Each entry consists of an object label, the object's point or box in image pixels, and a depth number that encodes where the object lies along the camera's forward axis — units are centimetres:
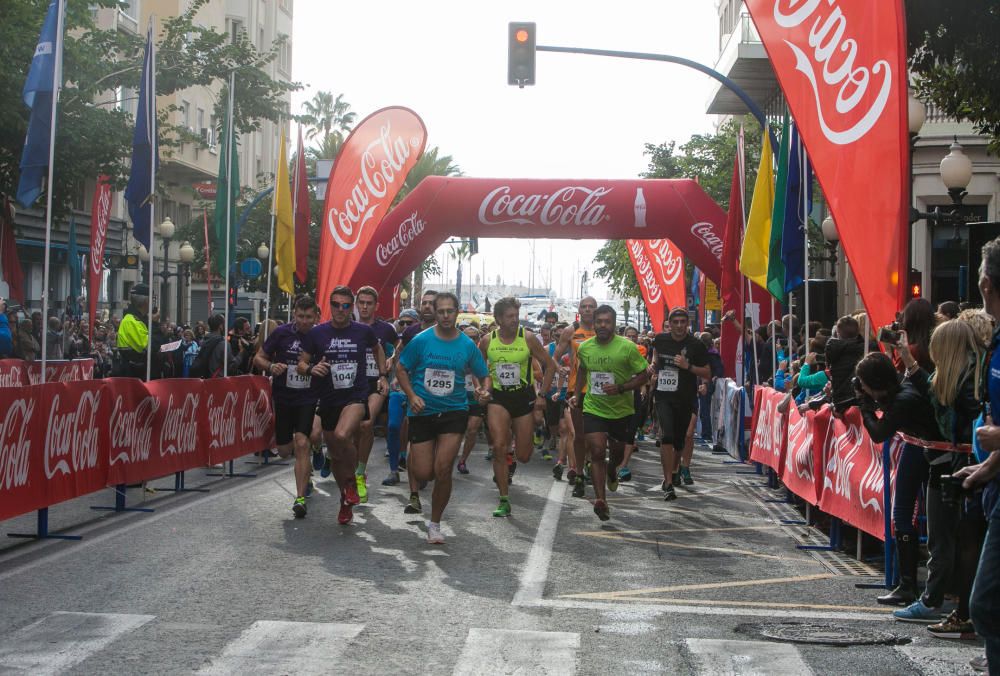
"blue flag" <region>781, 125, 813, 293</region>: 1477
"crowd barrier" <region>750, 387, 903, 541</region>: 902
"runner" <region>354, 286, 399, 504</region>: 1352
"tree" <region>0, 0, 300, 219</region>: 2405
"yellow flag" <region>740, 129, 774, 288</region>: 1650
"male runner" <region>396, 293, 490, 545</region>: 1036
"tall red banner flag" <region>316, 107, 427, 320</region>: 2059
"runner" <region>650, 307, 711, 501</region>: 1440
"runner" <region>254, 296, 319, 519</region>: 1159
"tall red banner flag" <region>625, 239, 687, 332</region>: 2523
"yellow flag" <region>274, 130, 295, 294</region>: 1997
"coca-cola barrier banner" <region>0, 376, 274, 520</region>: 960
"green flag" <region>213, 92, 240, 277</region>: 1895
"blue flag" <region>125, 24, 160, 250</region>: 1527
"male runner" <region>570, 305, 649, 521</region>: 1196
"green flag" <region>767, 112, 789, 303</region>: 1548
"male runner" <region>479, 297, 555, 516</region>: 1311
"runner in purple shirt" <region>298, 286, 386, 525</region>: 1130
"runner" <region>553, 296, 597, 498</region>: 1354
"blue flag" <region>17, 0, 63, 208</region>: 1391
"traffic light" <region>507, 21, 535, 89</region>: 1814
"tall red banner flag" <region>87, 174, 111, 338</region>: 2275
